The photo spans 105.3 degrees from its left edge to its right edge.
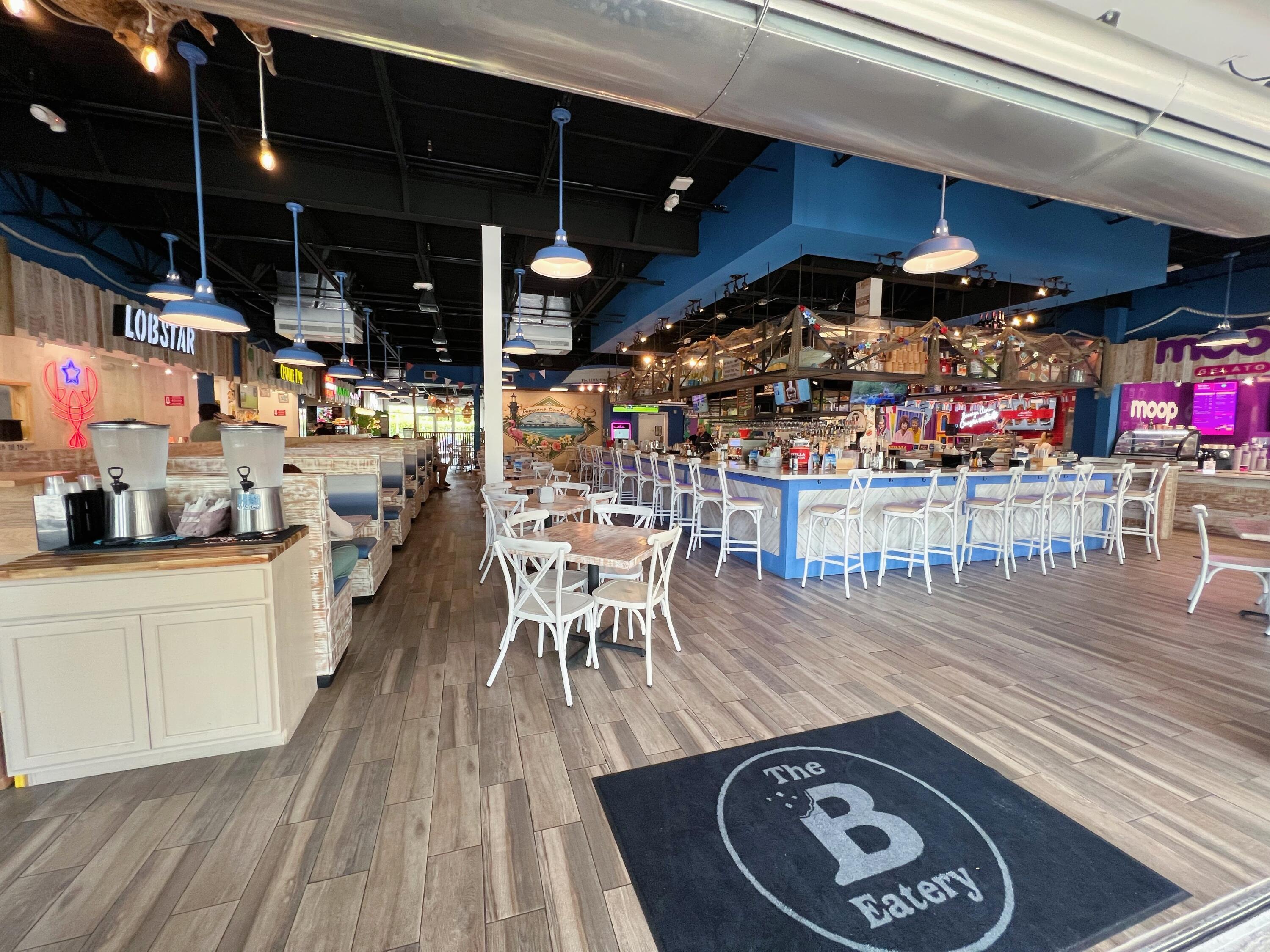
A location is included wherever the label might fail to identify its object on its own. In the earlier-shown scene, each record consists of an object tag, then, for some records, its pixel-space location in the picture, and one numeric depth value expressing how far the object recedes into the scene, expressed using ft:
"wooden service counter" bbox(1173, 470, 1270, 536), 23.50
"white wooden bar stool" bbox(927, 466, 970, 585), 17.28
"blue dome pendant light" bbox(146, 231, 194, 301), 13.87
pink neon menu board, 27.50
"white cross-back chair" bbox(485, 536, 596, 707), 8.82
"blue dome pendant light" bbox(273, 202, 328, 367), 21.29
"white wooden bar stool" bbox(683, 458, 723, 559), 20.12
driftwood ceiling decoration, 6.79
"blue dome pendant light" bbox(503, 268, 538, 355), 25.12
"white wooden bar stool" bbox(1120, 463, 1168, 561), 21.66
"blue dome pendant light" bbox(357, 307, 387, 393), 44.38
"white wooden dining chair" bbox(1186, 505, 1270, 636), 12.67
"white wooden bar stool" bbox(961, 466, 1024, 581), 18.08
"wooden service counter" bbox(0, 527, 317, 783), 6.57
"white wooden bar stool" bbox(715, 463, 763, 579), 17.90
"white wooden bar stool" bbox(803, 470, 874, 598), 16.11
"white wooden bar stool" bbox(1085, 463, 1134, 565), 20.18
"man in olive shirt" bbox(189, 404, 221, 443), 17.57
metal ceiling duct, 5.79
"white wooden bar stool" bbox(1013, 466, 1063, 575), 18.84
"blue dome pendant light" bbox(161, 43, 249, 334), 11.98
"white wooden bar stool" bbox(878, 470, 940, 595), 16.31
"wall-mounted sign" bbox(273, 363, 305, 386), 40.19
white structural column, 18.99
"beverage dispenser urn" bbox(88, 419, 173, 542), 7.39
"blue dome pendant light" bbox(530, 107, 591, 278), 13.24
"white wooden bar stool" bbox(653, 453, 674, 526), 24.97
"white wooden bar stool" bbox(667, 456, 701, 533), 22.58
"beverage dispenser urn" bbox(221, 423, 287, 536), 7.98
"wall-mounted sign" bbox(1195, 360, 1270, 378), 25.55
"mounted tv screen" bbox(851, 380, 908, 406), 33.32
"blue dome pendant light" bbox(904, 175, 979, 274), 12.17
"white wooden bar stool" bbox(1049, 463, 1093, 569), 19.85
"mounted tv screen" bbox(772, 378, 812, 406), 33.91
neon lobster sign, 19.19
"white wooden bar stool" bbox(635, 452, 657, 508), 26.66
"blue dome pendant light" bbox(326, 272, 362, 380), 27.34
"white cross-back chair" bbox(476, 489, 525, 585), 15.51
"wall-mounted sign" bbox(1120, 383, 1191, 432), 29.37
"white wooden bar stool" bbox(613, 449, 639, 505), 32.45
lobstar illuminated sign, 20.47
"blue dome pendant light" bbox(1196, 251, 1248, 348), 20.99
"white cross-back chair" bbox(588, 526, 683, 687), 9.65
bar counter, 17.26
